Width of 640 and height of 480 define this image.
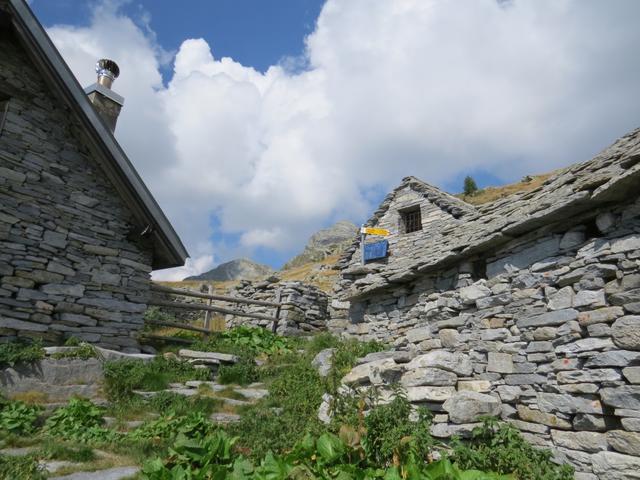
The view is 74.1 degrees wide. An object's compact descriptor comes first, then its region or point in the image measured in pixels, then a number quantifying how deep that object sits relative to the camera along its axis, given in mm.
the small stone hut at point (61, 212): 8320
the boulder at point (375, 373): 6684
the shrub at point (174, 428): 6062
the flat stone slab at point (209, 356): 9680
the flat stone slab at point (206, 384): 8515
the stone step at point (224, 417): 6828
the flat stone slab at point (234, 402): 7768
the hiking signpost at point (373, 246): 16955
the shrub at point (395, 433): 5176
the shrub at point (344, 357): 8148
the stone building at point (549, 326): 4805
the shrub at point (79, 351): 7726
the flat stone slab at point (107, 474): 4684
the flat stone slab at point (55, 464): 4783
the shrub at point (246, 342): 10977
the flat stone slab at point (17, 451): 4998
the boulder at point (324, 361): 8938
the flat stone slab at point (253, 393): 8406
